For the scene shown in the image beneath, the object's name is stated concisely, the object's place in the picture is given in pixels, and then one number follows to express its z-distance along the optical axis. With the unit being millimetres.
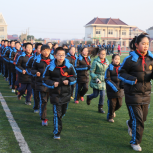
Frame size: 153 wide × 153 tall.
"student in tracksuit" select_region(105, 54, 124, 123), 6332
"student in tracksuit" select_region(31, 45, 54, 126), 6337
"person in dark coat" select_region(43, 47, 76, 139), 5184
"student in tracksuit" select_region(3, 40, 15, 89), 11931
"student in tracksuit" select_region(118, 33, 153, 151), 4508
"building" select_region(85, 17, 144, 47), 78812
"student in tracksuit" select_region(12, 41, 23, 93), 10352
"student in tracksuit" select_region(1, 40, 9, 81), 13939
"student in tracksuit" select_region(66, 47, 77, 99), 9219
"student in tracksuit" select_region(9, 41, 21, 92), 10994
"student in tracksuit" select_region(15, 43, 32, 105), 8405
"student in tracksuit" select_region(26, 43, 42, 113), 6984
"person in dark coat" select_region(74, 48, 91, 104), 8523
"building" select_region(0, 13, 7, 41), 95188
